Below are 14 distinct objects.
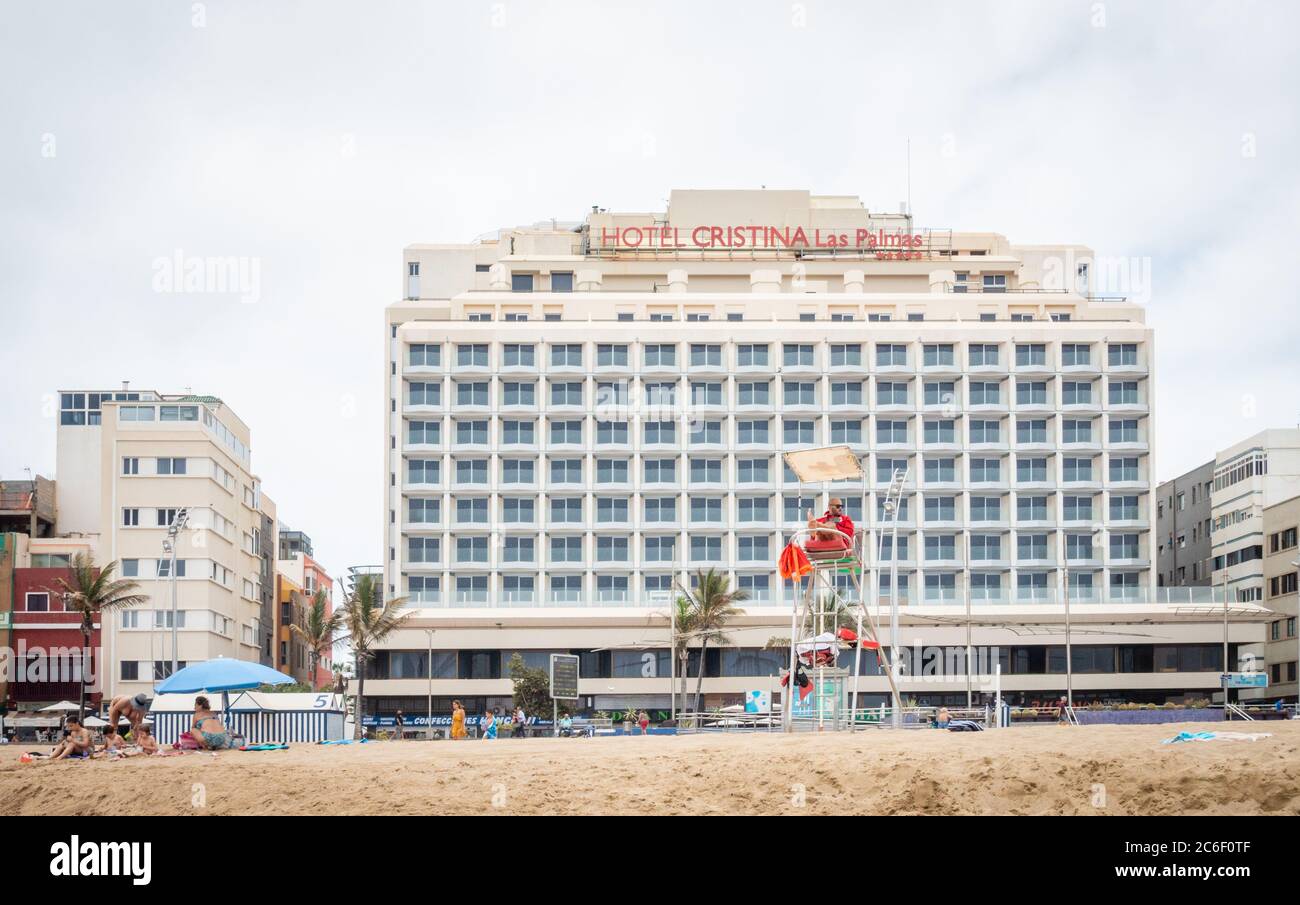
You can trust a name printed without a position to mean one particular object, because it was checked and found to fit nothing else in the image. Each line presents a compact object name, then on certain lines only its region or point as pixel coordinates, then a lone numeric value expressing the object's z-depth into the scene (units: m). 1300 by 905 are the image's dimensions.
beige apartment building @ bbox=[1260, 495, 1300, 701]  108.00
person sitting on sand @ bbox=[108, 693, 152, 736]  38.78
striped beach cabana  49.66
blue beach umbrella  43.06
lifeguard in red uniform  41.03
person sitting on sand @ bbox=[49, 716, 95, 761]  37.50
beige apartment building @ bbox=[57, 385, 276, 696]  100.31
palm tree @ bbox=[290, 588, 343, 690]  112.75
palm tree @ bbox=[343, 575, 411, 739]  97.06
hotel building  105.50
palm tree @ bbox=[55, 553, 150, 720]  89.00
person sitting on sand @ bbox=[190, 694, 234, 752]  38.53
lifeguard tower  40.94
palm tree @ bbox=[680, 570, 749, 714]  98.56
